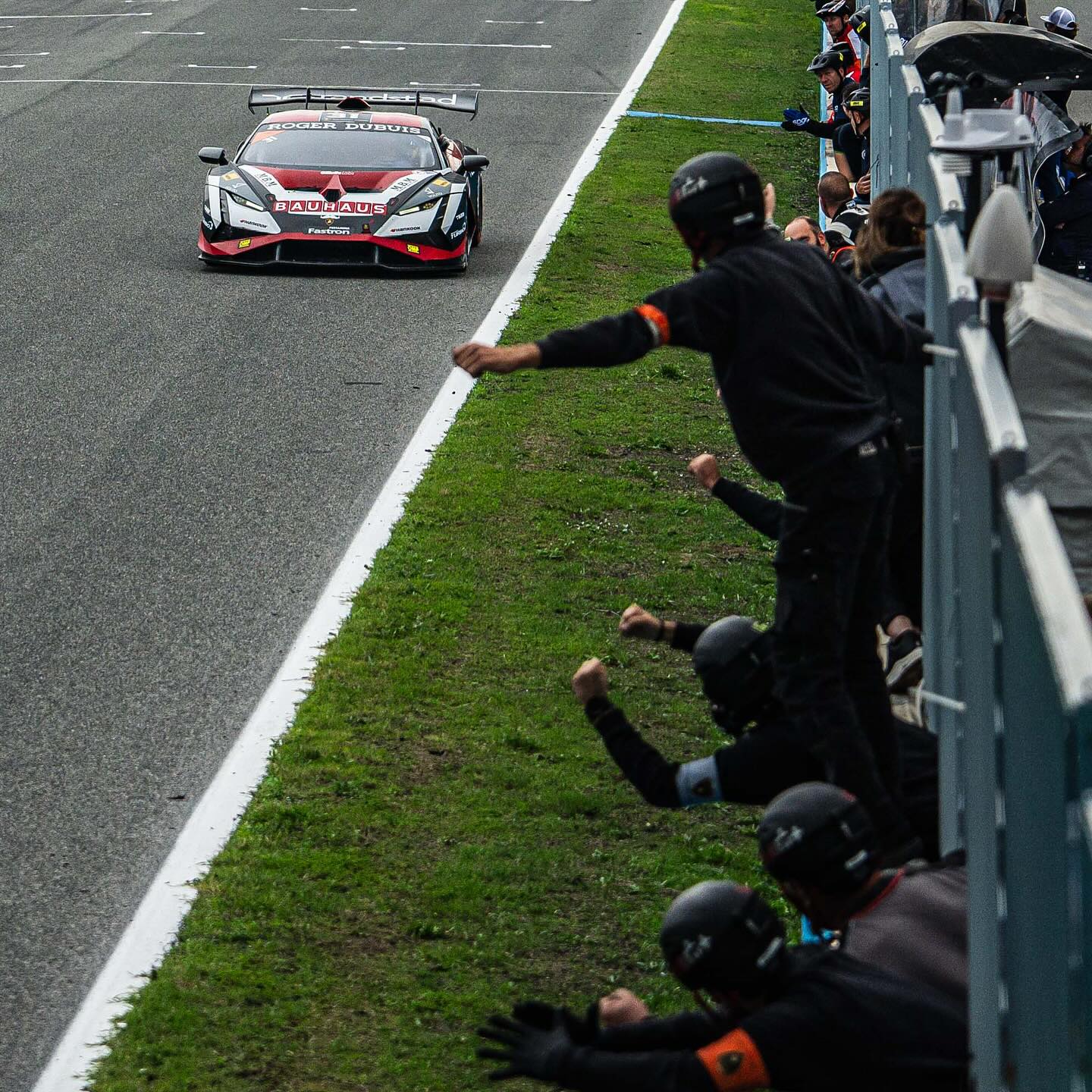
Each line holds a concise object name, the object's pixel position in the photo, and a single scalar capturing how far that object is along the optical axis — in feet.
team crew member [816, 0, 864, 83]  115.03
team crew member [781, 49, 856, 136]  97.96
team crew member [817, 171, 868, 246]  78.95
